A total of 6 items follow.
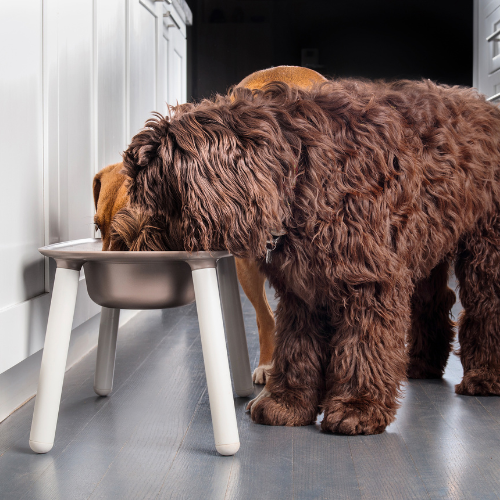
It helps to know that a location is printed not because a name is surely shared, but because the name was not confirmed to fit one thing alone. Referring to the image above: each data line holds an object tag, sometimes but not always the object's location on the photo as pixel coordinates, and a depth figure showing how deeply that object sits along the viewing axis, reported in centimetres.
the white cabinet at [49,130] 144
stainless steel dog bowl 127
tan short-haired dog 166
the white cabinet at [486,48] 390
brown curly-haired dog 115
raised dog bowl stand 122
